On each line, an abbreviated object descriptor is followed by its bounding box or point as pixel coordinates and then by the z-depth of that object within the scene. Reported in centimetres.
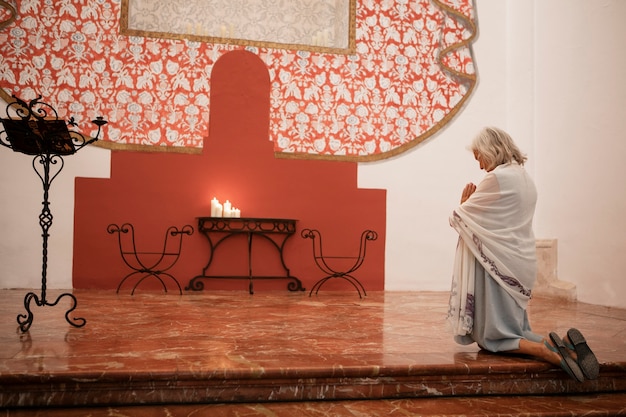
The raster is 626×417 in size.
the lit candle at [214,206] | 557
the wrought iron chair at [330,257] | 588
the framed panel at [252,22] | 592
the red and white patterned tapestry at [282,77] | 562
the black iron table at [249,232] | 563
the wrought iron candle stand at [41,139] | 307
